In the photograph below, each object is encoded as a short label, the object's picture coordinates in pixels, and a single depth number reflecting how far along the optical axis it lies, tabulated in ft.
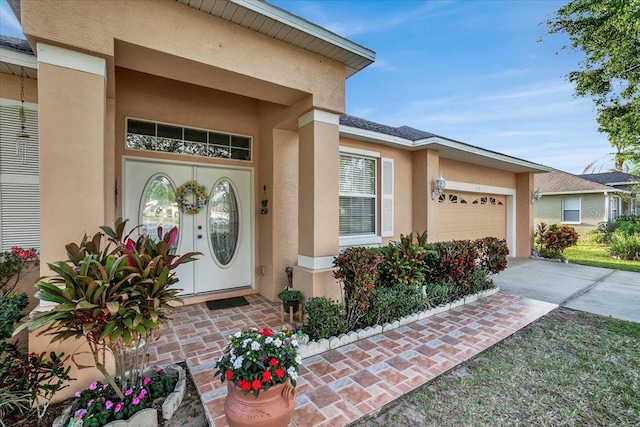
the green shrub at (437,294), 16.90
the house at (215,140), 8.91
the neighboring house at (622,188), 48.33
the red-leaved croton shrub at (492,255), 19.92
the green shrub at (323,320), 12.30
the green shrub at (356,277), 13.38
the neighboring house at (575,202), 52.85
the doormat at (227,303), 16.83
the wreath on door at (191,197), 17.03
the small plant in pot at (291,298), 14.39
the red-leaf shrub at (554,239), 34.22
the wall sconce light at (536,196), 37.30
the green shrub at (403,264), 15.98
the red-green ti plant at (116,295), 6.95
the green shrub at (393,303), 14.12
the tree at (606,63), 26.18
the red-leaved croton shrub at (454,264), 17.54
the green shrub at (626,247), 36.94
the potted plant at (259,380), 6.64
